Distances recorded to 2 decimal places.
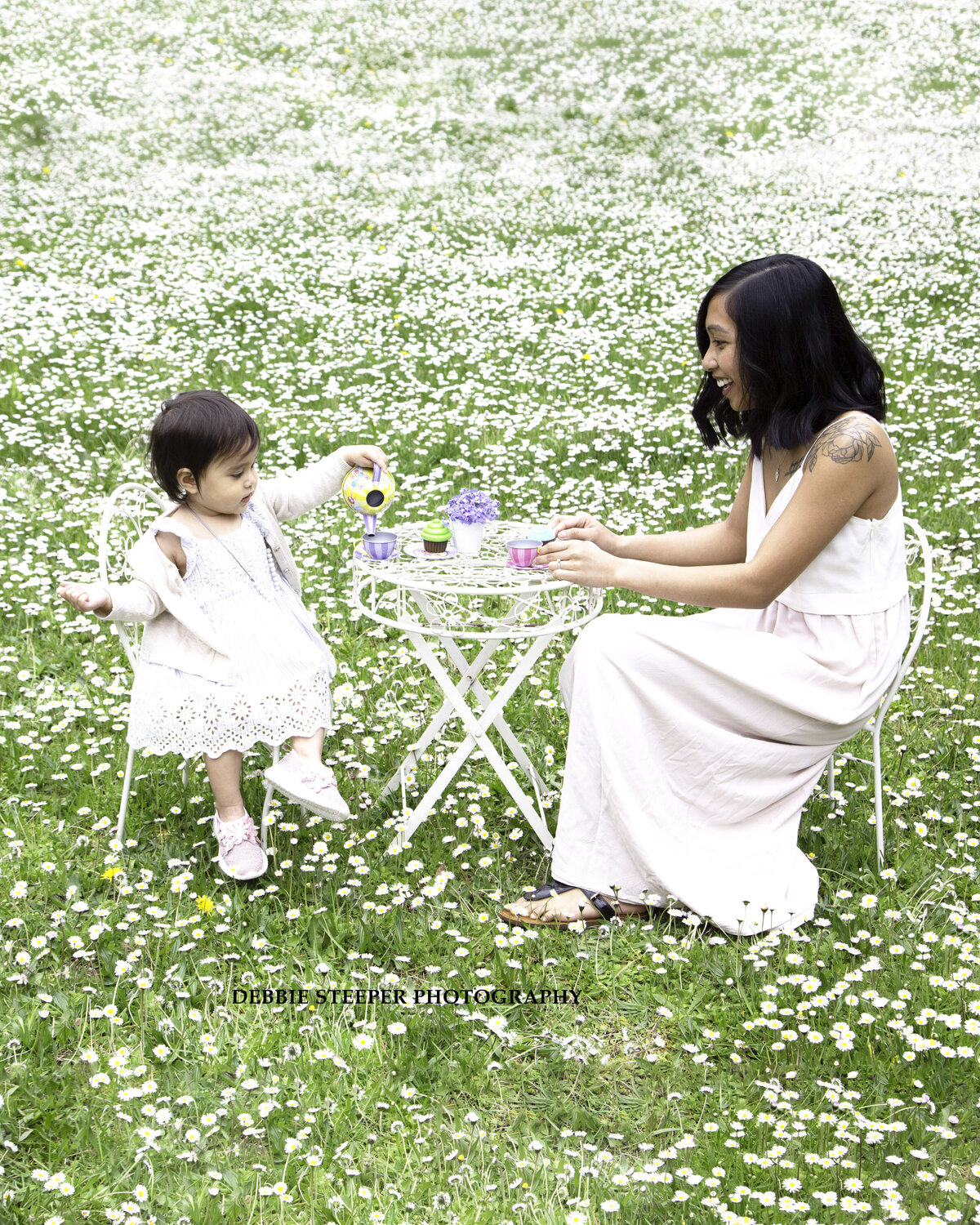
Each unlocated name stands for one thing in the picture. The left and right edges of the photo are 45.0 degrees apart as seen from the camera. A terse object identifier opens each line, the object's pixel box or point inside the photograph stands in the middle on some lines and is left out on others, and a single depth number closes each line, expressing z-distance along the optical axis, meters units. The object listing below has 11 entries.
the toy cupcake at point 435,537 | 3.74
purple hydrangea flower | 3.71
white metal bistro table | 3.54
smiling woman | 3.40
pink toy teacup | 3.58
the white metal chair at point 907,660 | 3.63
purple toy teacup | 3.68
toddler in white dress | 3.56
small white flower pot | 3.73
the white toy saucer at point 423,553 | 3.75
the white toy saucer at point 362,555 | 3.76
